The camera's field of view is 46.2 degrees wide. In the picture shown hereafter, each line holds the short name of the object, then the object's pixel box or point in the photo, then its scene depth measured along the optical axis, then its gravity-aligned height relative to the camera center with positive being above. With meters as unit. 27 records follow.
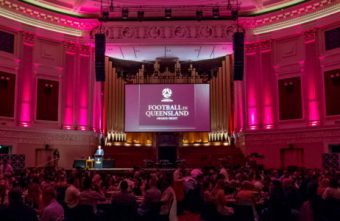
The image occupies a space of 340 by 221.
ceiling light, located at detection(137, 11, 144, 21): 19.41 +6.37
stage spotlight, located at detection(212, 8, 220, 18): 18.77 +6.25
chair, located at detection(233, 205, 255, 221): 6.96 -1.16
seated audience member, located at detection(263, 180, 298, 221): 6.20 -0.98
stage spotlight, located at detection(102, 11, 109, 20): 18.64 +6.14
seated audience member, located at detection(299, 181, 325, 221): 6.83 -0.96
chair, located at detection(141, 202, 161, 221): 7.06 -1.19
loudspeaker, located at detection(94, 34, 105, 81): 17.75 +4.04
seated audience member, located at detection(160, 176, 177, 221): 7.04 -1.06
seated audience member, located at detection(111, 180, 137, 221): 6.52 -0.98
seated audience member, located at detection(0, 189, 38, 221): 4.42 -0.72
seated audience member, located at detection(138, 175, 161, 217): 7.11 -0.98
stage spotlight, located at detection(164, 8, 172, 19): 19.12 +6.40
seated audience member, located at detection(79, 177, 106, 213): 6.68 -0.84
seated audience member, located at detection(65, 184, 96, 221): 6.54 -1.04
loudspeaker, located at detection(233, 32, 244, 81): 17.41 +4.00
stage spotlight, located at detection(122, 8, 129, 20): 18.89 +6.26
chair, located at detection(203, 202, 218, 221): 7.13 -1.19
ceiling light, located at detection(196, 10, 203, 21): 19.30 +6.31
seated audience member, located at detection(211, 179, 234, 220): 6.97 -1.03
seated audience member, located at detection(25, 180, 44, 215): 7.37 -0.93
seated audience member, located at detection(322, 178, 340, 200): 6.94 -0.79
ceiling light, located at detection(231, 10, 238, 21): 18.48 +6.07
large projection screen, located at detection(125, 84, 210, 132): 20.91 +2.00
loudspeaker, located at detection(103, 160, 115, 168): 18.30 -0.77
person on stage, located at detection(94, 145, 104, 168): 18.22 -0.55
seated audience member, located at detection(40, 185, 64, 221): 5.22 -0.83
